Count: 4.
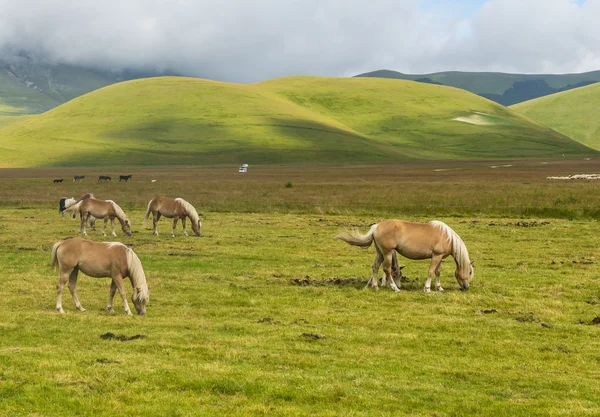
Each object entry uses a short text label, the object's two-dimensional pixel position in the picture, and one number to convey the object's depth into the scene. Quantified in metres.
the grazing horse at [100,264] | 16.42
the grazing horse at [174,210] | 32.84
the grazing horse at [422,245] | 19.55
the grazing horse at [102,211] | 32.25
